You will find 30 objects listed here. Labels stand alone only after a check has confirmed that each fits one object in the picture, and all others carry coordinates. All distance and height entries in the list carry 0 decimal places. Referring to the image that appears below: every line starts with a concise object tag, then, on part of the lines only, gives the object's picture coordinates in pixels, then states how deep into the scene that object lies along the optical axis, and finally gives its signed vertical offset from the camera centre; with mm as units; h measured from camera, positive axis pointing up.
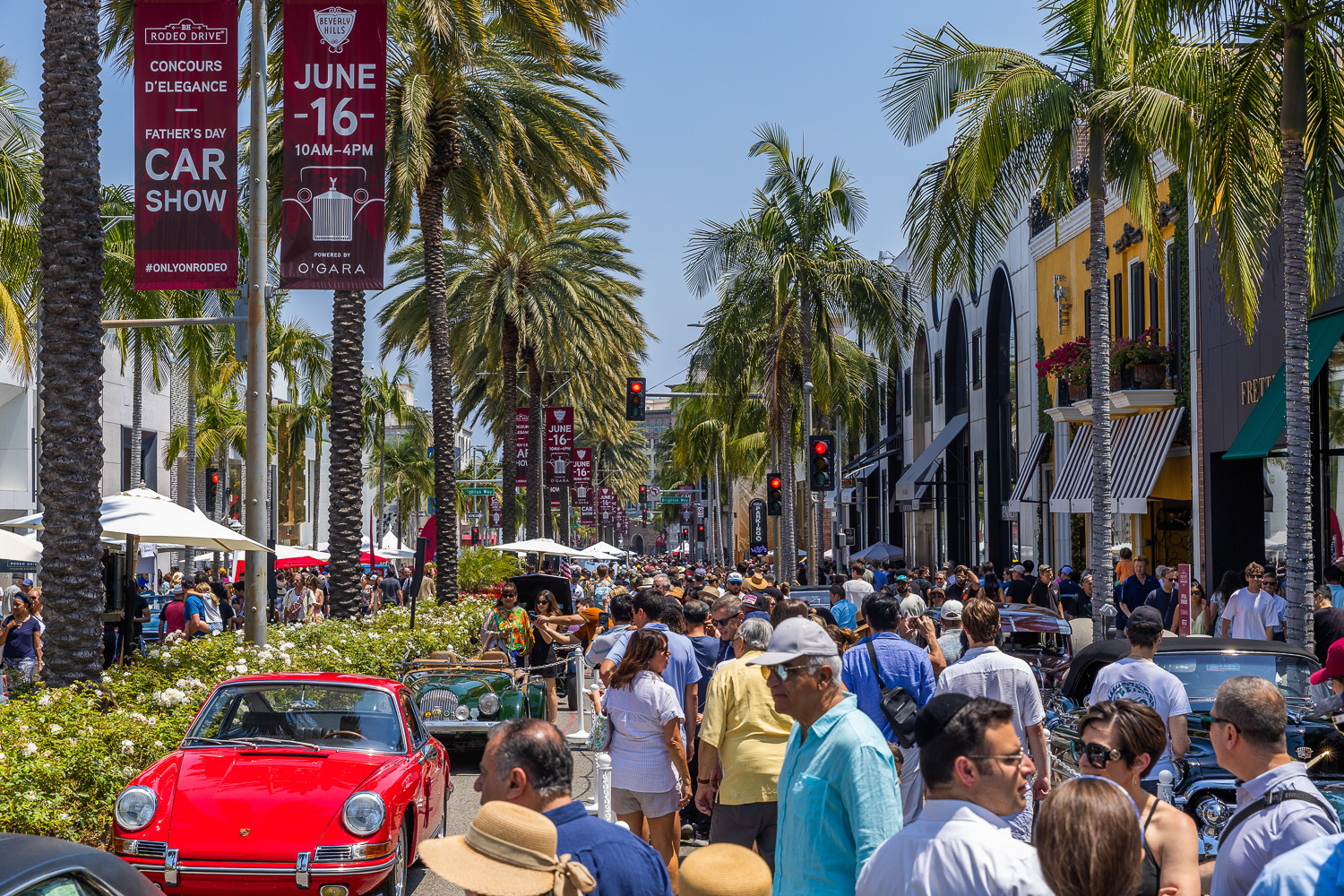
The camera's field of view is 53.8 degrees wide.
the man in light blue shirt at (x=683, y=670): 8242 -1056
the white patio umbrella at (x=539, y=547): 33219 -1109
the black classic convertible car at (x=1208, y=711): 7805 -1518
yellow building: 26641 +1951
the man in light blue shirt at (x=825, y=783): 4070 -881
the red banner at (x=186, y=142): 13039 +3597
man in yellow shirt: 6594 -1284
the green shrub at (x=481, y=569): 33562 -1698
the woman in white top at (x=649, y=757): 7359 -1422
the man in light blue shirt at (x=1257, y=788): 4145 -940
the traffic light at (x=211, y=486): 49734 +781
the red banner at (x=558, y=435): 41625 +2141
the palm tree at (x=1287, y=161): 13984 +3867
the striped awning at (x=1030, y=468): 34438 +901
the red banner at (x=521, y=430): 38469 +2182
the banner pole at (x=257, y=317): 15195 +2173
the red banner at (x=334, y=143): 13609 +3740
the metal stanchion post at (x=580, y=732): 15784 -2781
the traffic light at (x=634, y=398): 32344 +2607
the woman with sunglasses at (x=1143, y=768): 4273 -947
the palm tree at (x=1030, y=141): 17422 +4966
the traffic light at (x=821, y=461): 24469 +758
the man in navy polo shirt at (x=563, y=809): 3605 -851
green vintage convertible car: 13578 -2015
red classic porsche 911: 7297 -1713
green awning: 19484 +1443
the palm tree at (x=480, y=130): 21203 +6771
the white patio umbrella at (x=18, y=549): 19219 -651
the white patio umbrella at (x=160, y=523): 14719 -212
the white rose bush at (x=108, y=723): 7945 -1587
